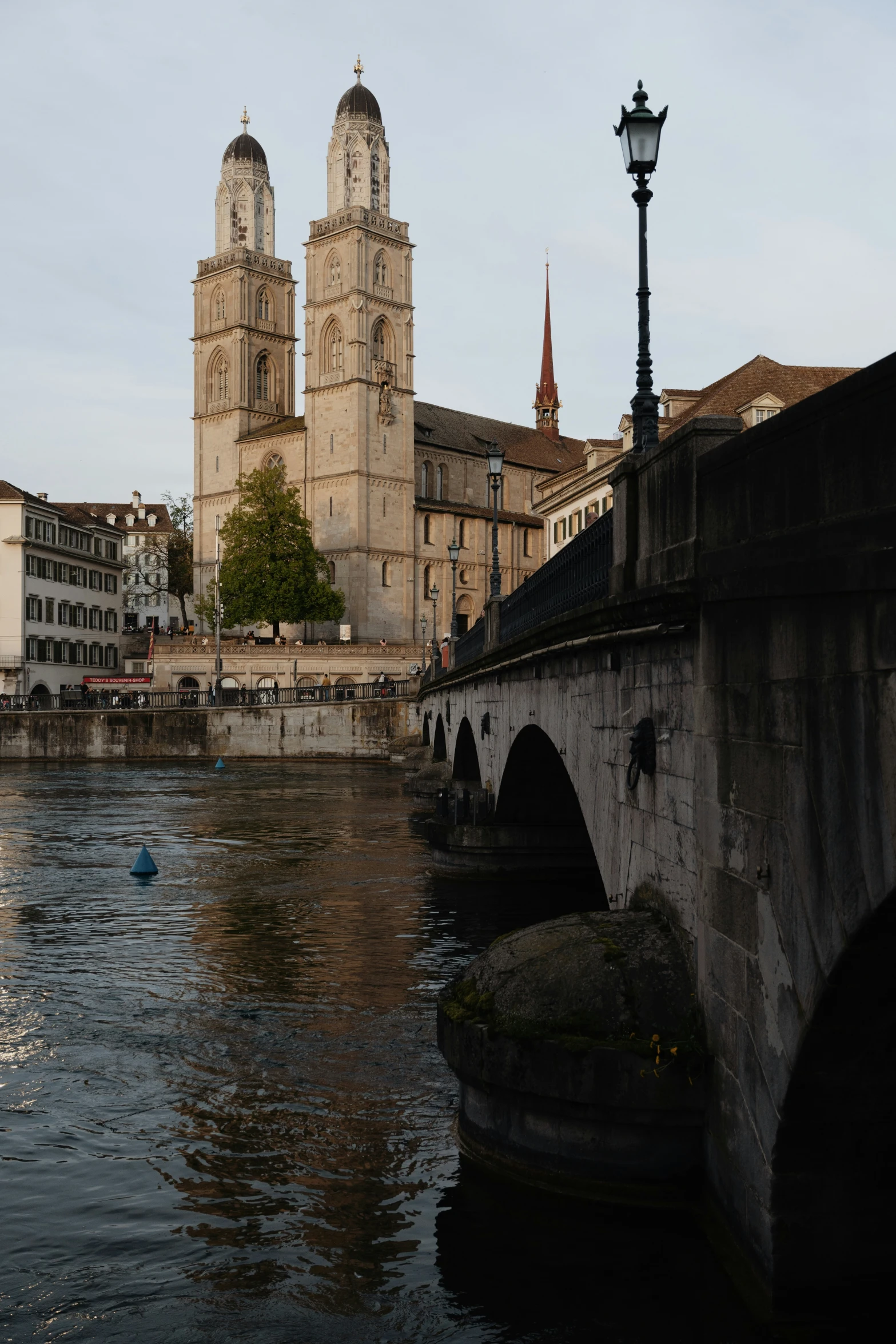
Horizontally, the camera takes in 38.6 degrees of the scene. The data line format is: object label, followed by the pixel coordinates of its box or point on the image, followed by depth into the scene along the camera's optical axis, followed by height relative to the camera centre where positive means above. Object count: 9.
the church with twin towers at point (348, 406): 91.19 +23.02
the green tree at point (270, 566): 81.94 +9.34
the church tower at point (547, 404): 136.88 +32.90
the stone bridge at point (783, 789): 4.71 -0.36
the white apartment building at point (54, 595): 81.00 +7.96
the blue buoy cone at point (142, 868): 23.73 -2.93
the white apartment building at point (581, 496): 60.88 +11.12
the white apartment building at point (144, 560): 113.44 +13.82
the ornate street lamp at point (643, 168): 9.76 +4.18
